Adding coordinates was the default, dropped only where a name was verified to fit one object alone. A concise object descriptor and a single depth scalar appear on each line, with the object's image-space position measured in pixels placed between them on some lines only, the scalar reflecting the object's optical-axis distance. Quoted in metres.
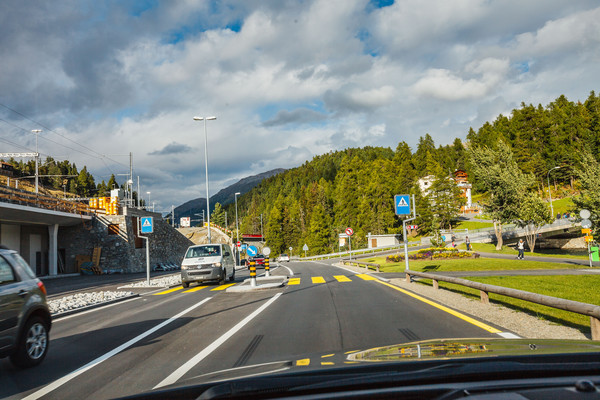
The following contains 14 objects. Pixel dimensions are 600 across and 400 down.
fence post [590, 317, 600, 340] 5.66
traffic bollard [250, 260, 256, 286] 16.61
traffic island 16.30
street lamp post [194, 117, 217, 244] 35.03
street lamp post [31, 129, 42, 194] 47.25
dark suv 5.65
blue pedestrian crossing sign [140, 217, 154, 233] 21.47
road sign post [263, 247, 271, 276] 19.78
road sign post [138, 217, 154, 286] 21.50
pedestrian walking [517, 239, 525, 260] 35.64
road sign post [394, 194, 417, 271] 19.36
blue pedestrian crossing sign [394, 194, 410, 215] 19.39
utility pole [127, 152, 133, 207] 58.35
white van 19.00
